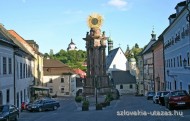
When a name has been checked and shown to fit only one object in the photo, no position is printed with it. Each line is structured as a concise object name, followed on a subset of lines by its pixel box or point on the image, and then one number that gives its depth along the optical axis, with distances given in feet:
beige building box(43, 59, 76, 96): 295.89
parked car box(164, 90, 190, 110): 90.79
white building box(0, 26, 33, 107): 118.42
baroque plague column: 212.43
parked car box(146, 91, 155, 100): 184.14
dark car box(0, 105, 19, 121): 81.51
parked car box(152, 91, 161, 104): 129.18
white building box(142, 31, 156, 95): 253.71
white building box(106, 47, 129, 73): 393.70
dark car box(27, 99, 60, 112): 131.23
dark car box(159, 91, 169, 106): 117.72
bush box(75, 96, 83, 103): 185.57
